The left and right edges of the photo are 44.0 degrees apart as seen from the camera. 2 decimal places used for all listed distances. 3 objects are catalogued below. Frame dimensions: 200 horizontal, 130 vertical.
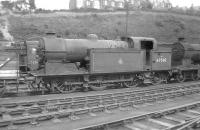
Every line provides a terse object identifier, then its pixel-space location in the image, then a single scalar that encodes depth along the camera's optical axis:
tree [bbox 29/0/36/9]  59.22
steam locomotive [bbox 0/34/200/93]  11.69
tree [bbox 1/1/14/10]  58.28
